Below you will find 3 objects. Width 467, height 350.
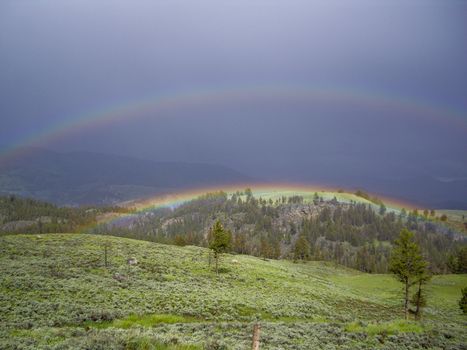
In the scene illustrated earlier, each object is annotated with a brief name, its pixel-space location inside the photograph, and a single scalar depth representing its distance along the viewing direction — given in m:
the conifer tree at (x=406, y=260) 52.25
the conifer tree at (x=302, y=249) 143.30
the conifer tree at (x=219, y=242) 64.75
